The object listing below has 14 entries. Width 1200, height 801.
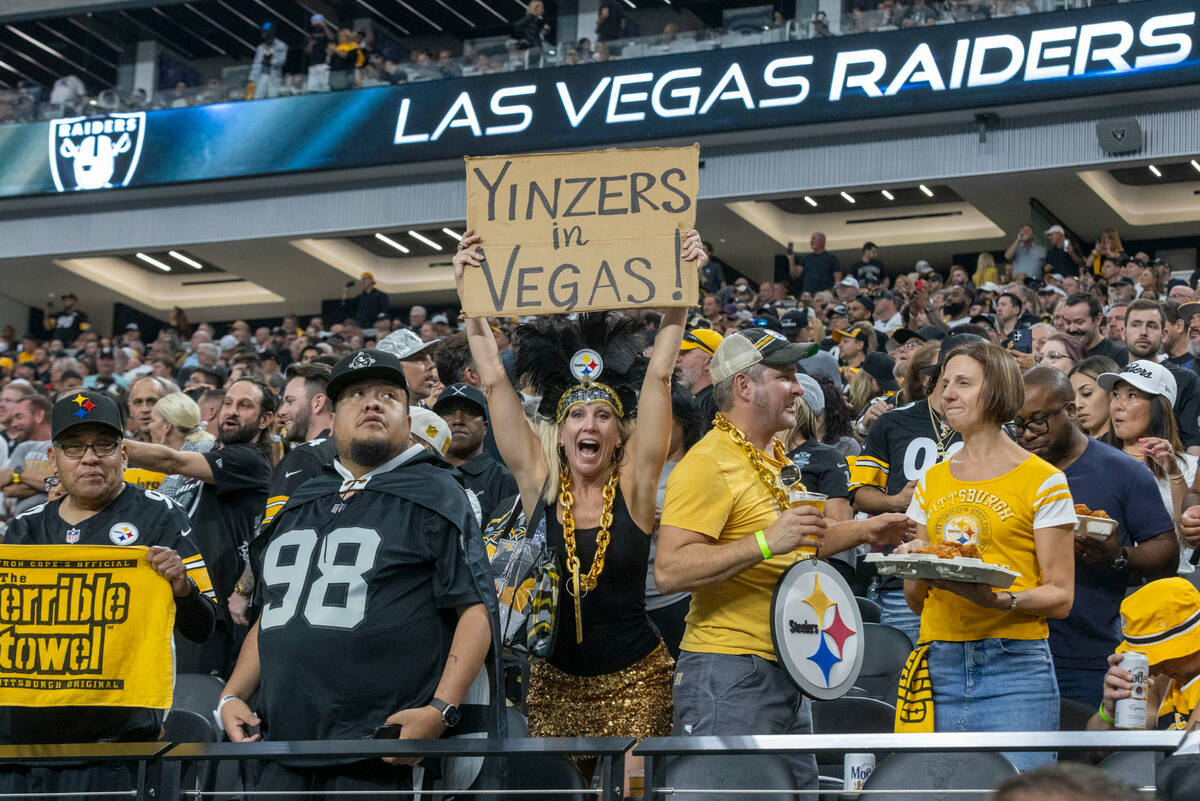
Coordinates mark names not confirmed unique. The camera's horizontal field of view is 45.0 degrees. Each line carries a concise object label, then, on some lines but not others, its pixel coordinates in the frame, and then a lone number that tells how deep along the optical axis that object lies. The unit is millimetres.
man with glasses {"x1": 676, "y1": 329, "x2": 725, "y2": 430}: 6102
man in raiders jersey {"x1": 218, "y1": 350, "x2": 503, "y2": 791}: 3631
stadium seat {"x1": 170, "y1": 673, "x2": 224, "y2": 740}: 5066
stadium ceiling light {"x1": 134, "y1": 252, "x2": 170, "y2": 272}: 26370
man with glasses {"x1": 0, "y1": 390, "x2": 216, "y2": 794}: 4285
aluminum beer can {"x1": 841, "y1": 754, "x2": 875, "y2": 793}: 3203
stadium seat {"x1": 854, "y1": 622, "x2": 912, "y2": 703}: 4867
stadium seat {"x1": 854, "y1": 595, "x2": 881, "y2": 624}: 5536
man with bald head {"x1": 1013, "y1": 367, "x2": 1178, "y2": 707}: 4258
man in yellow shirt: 3697
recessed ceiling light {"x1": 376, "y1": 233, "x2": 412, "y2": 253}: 24914
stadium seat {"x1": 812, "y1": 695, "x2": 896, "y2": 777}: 4379
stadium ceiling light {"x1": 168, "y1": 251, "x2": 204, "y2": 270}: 26028
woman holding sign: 4098
